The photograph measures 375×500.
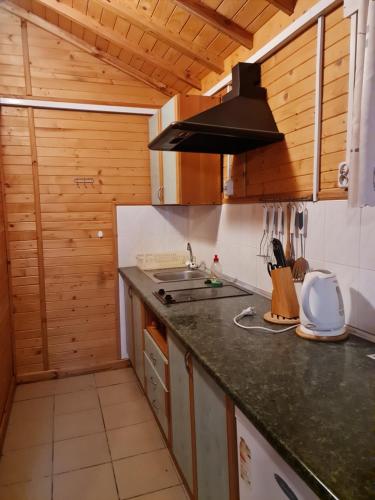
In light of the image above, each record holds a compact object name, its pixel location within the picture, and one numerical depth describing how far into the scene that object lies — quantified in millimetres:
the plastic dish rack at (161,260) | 2980
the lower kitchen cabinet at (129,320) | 2764
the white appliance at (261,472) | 782
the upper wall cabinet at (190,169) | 2354
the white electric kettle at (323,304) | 1325
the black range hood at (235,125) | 1618
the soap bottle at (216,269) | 2551
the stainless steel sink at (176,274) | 2734
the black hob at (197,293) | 1963
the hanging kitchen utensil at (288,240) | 1744
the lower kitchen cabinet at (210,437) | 1176
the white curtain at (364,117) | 1055
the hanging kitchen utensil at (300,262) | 1647
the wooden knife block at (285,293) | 1545
